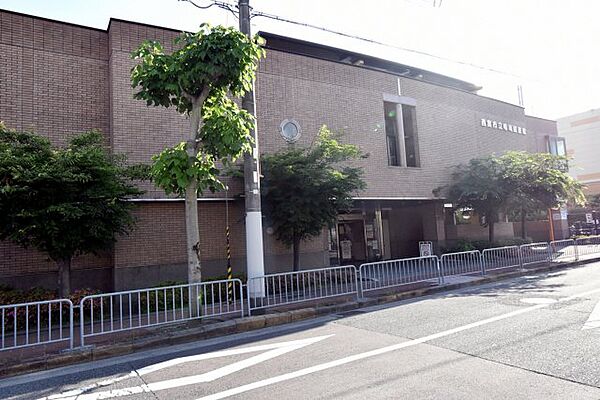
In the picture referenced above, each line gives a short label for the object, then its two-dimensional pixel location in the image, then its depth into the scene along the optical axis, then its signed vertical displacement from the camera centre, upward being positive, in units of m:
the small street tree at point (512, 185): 17.25 +1.81
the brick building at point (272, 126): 11.30 +4.25
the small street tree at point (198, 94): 7.61 +3.09
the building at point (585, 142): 53.44 +11.12
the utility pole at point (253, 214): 9.23 +0.61
